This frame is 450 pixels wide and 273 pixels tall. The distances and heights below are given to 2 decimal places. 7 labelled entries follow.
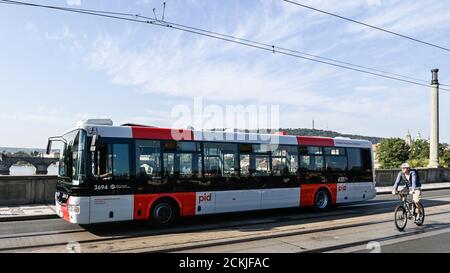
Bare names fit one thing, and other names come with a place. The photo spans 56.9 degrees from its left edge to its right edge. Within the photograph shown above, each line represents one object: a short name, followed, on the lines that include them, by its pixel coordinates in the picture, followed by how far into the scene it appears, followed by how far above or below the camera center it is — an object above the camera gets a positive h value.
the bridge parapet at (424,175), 28.97 -1.24
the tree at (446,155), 81.37 +0.98
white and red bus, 9.70 -0.40
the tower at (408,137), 177.24 +9.75
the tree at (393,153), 95.06 +1.51
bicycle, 10.39 -1.39
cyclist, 10.99 -0.59
